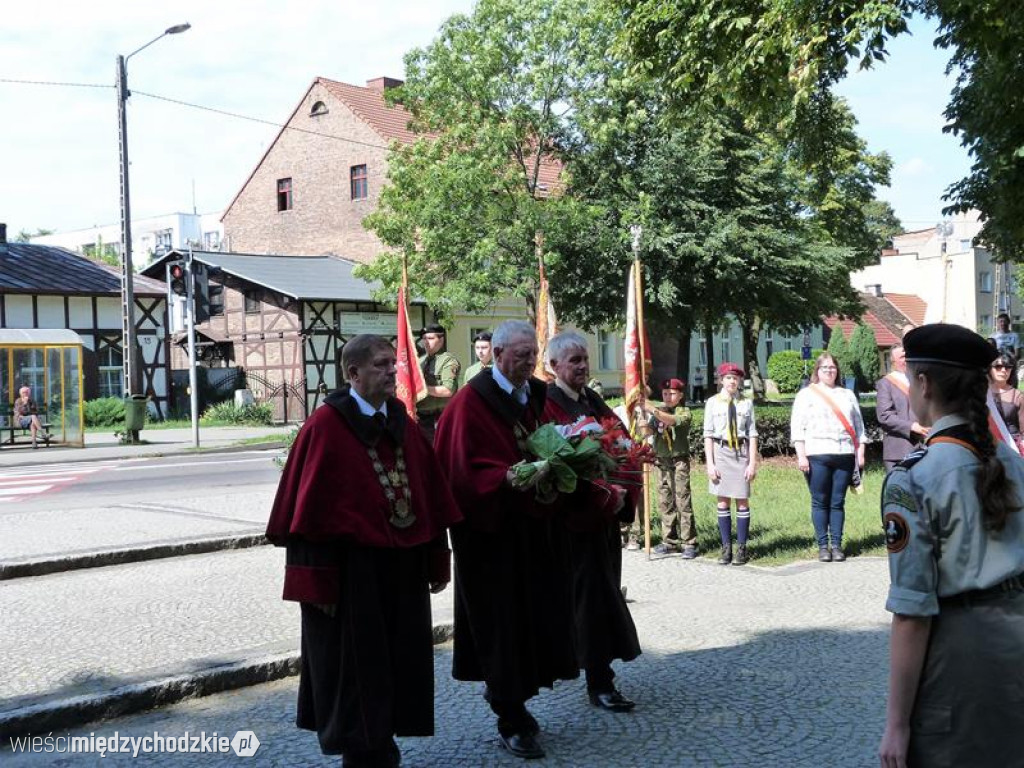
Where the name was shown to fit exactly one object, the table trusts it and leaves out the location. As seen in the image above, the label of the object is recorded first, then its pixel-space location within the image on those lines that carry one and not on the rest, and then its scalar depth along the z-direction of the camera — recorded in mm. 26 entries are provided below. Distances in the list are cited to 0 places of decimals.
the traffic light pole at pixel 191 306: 23328
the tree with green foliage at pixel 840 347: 59719
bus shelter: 26120
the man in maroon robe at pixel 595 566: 5691
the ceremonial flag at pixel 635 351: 10602
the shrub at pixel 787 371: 58094
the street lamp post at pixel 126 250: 25625
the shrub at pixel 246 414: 36188
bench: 26484
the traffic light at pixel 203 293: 23672
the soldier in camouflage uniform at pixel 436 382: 10234
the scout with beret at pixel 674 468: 10438
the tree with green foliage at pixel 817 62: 12039
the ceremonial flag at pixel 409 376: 10398
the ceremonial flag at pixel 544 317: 11372
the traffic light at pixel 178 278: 23469
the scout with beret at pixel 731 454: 9961
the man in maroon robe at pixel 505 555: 5121
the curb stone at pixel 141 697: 5332
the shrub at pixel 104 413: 33562
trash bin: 26422
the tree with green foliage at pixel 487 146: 29391
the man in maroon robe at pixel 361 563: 4500
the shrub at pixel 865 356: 59625
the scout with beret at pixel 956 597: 2551
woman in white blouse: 10117
